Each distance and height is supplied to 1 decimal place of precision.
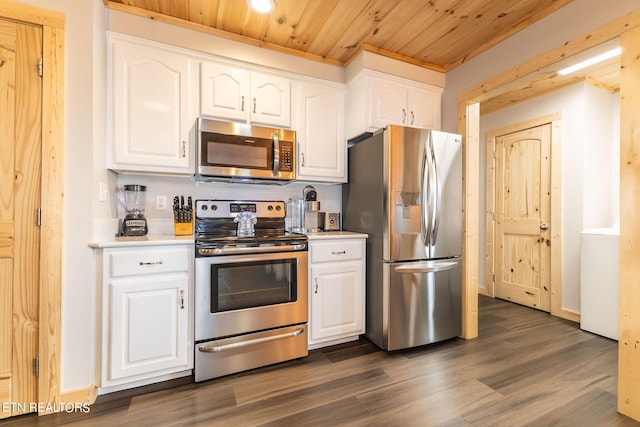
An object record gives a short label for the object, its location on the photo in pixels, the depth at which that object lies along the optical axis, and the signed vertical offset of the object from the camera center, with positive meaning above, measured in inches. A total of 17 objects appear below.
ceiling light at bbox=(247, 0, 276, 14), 74.0 +54.3
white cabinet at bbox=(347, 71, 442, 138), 98.9 +39.9
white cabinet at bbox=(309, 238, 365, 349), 88.4 -25.1
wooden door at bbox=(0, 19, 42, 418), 60.1 +0.1
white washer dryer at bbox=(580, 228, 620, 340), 99.5 -24.6
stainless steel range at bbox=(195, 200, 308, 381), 73.2 -24.6
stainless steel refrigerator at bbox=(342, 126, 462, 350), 88.1 -7.0
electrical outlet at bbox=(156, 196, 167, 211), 90.4 +2.9
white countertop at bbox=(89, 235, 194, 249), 64.6 -7.3
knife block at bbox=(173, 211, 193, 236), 83.7 -4.9
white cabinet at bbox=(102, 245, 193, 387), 65.7 -24.4
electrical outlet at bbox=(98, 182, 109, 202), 70.4 +4.8
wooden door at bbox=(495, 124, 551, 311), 129.0 -1.7
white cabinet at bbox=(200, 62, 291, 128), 86.5 +37.0
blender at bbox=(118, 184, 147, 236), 81.7 +0.6
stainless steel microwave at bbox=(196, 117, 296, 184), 83.6 +18.2
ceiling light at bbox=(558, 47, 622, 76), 94.6 +54.1
